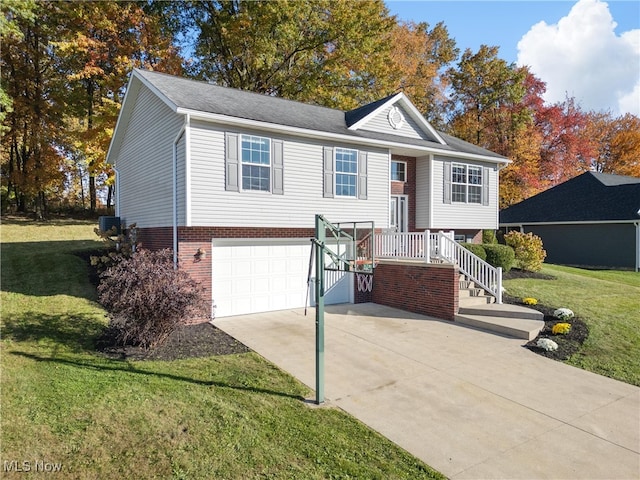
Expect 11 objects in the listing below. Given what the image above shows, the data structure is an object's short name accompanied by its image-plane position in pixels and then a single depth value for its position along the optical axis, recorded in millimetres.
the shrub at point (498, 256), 14242
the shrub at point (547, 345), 8273
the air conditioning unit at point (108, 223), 14641
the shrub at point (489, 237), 19312
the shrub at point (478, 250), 13842
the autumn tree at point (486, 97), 27609
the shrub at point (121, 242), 12953
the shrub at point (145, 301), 7500
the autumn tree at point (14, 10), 13445
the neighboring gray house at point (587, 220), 20719
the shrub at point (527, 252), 15852
